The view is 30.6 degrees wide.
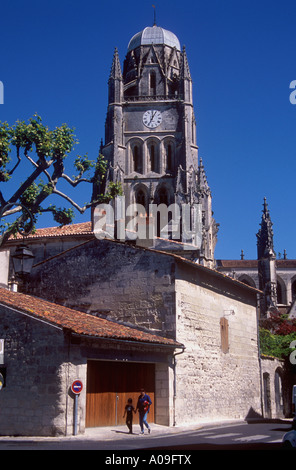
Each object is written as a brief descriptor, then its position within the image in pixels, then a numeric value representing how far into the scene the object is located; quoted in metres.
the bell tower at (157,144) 54.31
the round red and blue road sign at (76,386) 14.02
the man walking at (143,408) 15.23
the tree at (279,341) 30.31
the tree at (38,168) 19.80
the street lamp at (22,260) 13.77
